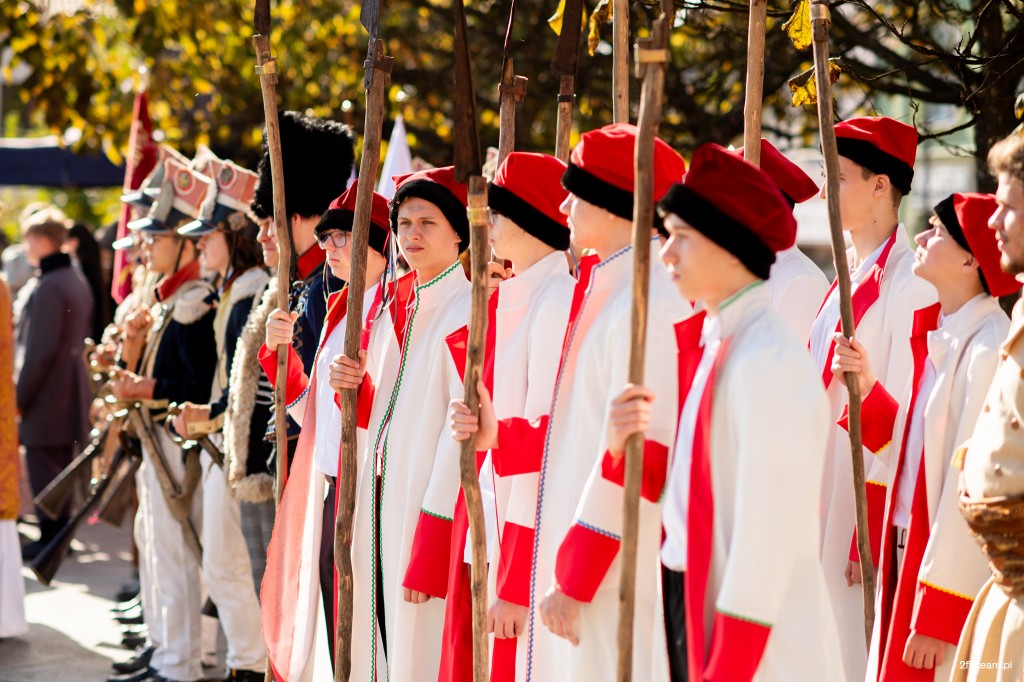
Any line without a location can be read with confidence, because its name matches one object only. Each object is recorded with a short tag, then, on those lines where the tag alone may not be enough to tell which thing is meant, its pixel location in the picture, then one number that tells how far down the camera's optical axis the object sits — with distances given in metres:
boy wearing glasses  9.30
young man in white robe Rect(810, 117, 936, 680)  8.02
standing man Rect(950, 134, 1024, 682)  5.90
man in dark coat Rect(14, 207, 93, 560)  17.98
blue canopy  26.17
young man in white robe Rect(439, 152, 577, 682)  7.02
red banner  17.45
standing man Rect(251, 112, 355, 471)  10.61
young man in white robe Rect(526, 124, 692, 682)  6.09
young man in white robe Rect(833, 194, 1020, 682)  6.75
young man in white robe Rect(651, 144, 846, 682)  5.29
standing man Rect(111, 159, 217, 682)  12.20
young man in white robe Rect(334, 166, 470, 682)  8.26
